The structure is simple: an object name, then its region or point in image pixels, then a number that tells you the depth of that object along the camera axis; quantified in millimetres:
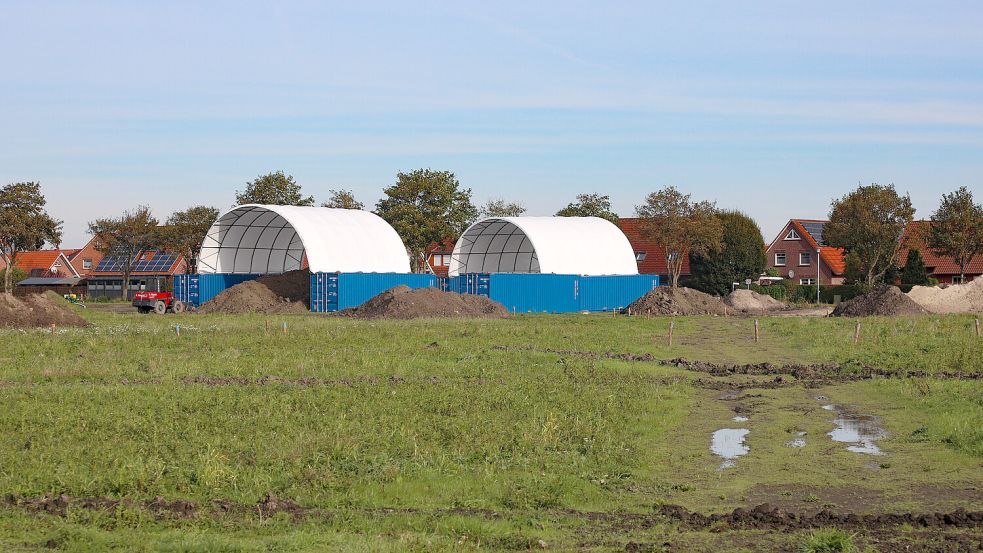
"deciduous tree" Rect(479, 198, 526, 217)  127312
